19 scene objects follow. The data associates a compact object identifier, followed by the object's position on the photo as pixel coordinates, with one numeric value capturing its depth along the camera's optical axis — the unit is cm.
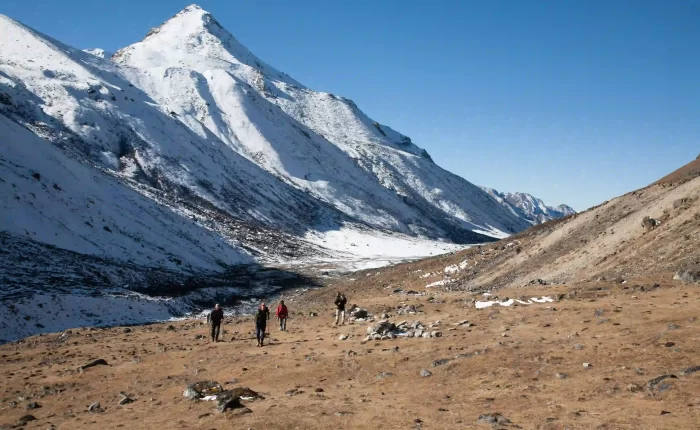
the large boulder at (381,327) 2225
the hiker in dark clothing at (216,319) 2639
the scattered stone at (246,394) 1576
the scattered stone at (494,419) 1171
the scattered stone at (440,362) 1708
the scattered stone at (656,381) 1244
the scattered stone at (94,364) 2258
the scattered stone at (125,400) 1736
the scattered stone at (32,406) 1755
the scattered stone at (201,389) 1661
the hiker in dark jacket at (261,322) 2397
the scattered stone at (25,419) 1587
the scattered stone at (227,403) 1458
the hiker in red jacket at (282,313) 2825
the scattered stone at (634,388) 1245
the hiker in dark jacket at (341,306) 2683
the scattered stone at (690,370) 1279
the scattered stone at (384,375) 1689
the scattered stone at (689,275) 2292
